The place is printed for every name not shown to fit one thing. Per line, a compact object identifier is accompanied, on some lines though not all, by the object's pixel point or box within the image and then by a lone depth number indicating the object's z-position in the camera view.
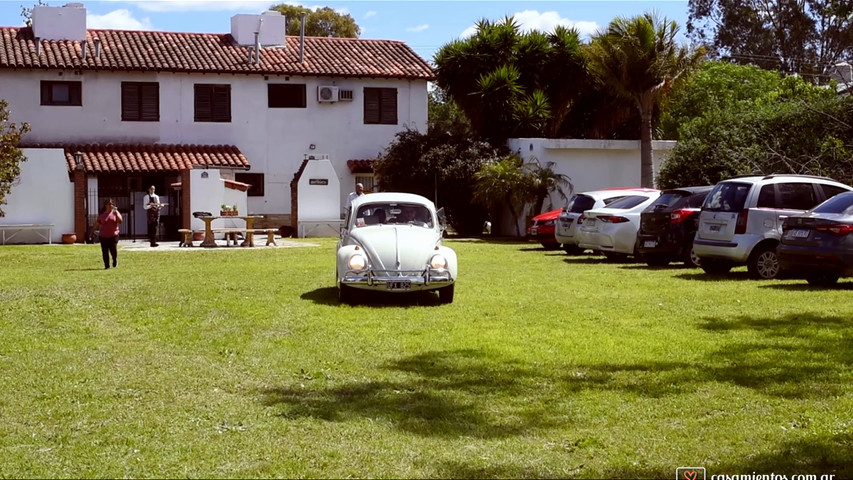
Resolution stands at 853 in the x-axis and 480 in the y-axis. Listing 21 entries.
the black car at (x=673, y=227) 21.66
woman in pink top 23.38
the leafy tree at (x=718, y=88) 49.53
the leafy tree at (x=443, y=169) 38.00
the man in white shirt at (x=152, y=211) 32.31
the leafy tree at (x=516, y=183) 36.06
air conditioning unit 43.25
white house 40.34
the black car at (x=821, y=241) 16.73
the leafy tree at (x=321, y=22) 62.53
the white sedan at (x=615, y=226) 23.47
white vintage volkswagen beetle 15.55
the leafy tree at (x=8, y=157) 31.67
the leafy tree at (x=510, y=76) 40.06
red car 29.47
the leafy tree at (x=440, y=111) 64.77
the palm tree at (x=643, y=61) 35.12
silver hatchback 18.83
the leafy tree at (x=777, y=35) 61.78
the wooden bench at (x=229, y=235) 31.78
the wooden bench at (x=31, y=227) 35.75
